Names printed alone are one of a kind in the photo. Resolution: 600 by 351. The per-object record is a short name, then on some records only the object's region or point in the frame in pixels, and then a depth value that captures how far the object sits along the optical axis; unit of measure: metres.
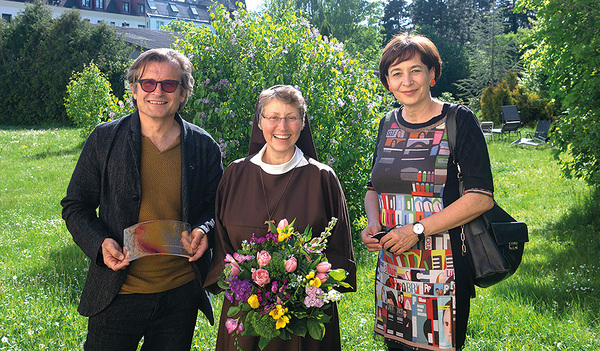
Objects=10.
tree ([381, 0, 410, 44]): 70.19
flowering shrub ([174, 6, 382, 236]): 6.03
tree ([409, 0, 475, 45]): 66.31
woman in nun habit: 2.78
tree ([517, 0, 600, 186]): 7.11
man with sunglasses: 2.83
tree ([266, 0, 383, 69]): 52.62
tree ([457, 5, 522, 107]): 39.81
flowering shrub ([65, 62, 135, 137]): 20.33
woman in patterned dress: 2.76
